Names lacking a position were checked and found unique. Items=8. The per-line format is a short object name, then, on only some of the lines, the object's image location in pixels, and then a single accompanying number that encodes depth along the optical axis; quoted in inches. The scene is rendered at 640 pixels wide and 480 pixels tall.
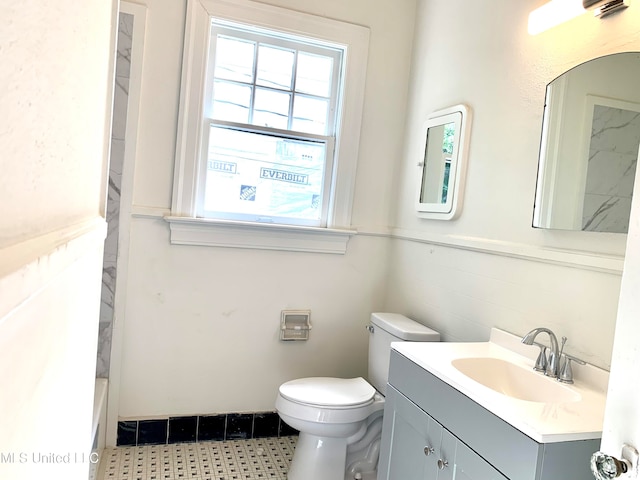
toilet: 78.3
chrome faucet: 57.6
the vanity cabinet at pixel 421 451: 49.6
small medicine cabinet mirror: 81.6
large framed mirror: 54.2
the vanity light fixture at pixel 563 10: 56.9
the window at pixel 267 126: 94.7
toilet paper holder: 99.5
